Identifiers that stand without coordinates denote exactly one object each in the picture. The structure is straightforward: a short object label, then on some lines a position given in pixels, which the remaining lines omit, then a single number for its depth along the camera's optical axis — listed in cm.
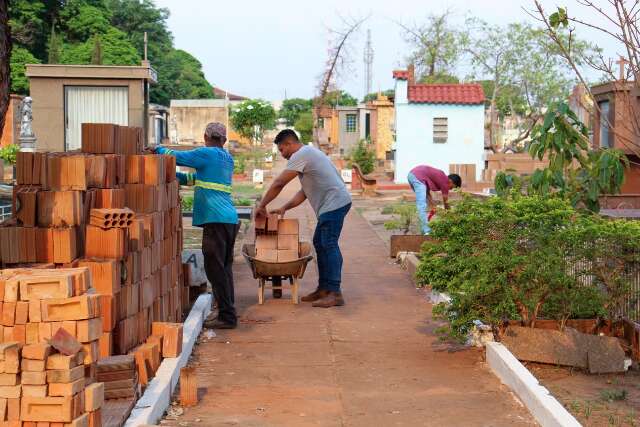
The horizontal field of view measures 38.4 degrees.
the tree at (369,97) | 8869
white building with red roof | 3597
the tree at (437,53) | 4803
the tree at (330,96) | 4168
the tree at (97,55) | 4356
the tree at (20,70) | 5625
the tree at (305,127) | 7222
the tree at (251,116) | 6250
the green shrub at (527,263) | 760
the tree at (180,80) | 8450
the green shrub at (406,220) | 1589
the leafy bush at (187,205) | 2027
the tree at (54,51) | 5209
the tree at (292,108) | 11062
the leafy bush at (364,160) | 3678
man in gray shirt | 1010
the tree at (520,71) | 4622
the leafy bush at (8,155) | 2922
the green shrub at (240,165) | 3856
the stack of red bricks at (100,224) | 600
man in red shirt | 1469
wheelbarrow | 997
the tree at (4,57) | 738
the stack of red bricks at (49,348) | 457
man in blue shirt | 891
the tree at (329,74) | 3824
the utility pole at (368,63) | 5836
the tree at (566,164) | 981
